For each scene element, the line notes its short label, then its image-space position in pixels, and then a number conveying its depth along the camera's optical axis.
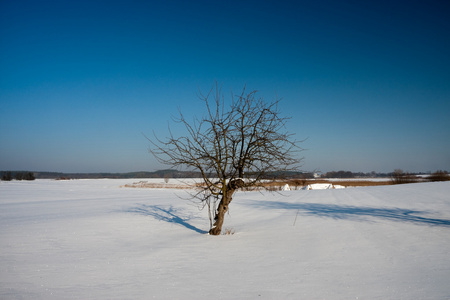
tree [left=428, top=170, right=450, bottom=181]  40.25
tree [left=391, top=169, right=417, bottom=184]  42.12
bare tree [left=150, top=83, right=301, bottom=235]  8.06
